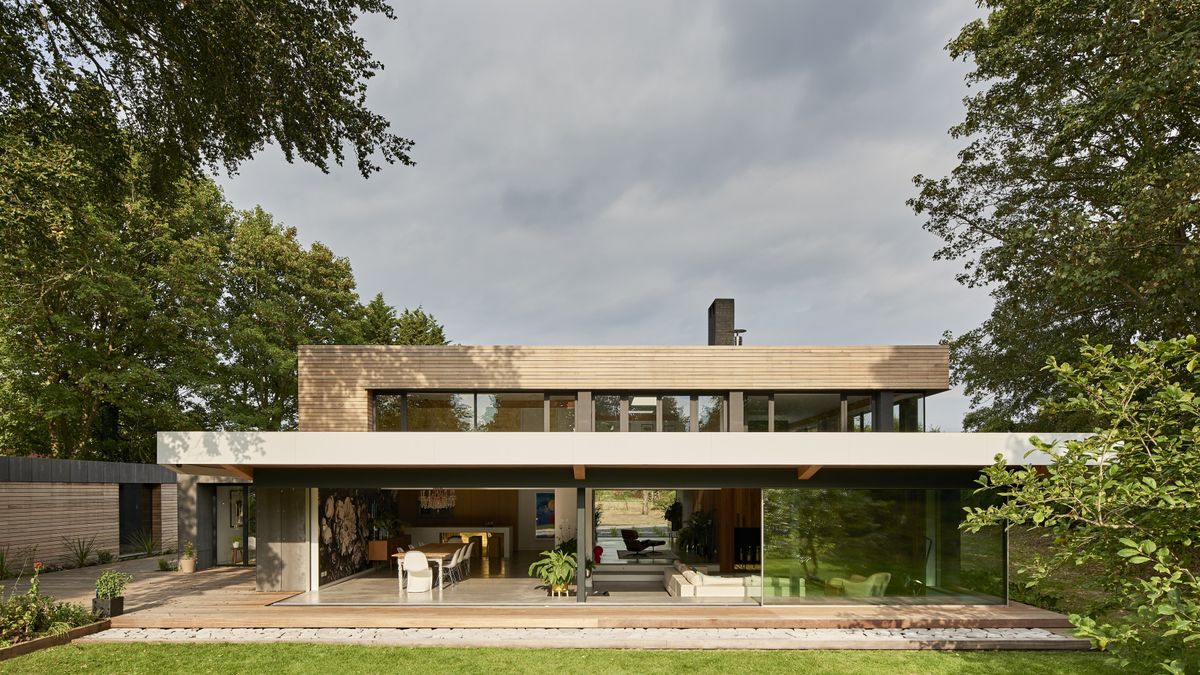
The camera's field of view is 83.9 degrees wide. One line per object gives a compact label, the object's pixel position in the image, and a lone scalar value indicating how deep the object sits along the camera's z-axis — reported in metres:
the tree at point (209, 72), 8.00
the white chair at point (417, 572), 11.95
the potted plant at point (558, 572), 11.46
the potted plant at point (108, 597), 9.86
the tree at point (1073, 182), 11.13
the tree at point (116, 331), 19.48
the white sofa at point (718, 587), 11.38
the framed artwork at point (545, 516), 18.80
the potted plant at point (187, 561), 15.00
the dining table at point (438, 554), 12.45
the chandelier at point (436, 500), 18.06
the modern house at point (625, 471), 10.41
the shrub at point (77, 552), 16.11
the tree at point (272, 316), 23.95
